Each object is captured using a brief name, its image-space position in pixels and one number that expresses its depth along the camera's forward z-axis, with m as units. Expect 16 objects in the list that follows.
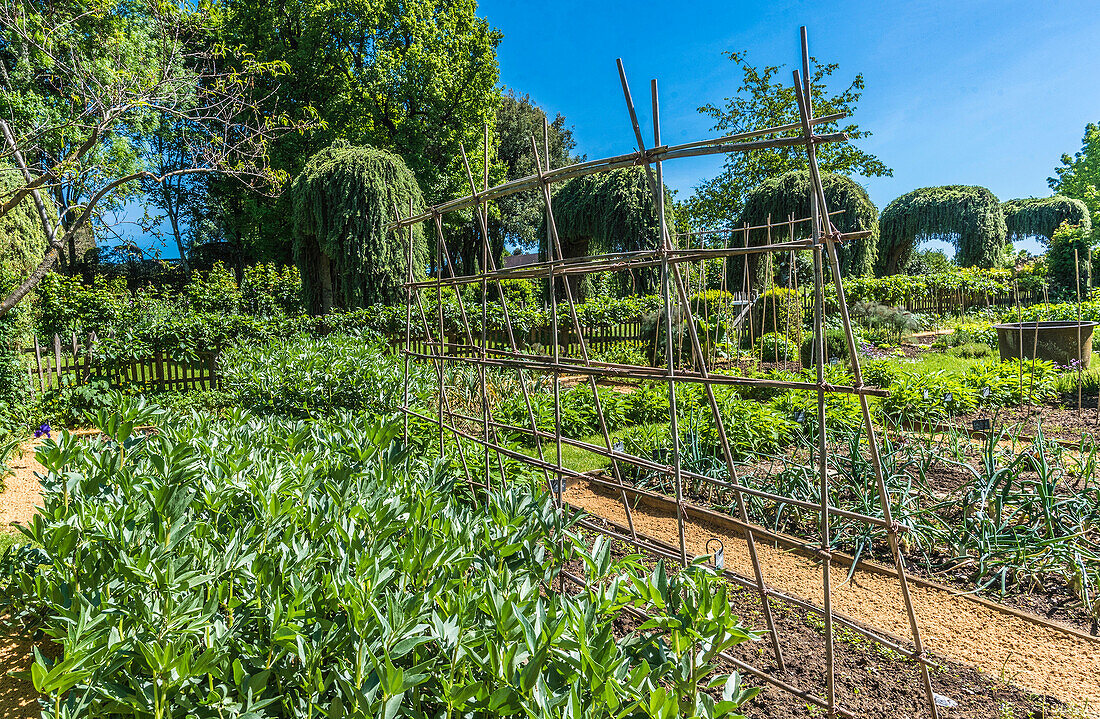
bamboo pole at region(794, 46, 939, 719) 1.53
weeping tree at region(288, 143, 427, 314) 11.87
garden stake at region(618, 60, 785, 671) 1.89
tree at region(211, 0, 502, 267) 18.98
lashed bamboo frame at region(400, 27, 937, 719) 1.58
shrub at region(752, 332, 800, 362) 10.49
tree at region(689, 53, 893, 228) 20.23
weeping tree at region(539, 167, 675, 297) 15.29
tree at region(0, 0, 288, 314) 5.15
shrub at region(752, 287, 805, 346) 10.97
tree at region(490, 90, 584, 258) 26.06
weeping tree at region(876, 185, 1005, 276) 30.75
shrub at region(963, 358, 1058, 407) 6.21
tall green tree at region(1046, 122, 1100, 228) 40.12
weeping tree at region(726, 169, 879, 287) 13.74
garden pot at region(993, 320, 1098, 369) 8.20
